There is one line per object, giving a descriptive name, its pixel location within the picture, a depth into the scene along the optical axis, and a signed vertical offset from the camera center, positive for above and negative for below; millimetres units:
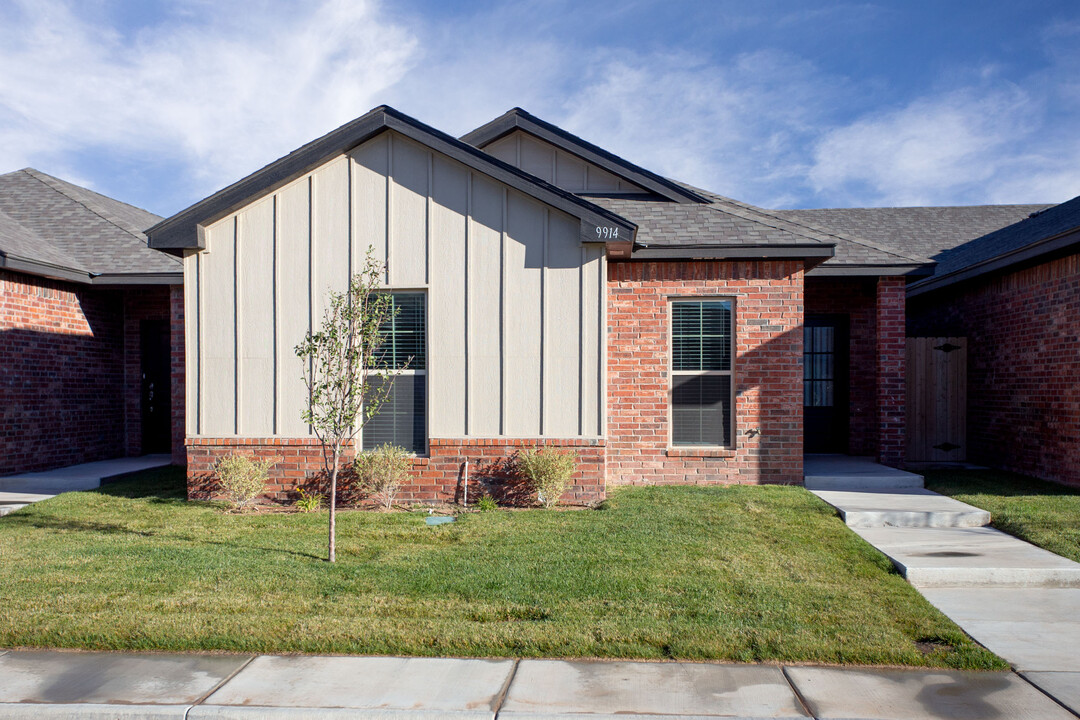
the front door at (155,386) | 12789 -397
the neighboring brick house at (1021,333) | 9297 +458
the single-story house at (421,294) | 8367 +857
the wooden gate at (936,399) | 11492 -589
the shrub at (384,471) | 8250 -1269
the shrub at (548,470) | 8023 -1235
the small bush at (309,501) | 8289 -1652
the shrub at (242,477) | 8117 -1334
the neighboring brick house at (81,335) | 10453 +489
